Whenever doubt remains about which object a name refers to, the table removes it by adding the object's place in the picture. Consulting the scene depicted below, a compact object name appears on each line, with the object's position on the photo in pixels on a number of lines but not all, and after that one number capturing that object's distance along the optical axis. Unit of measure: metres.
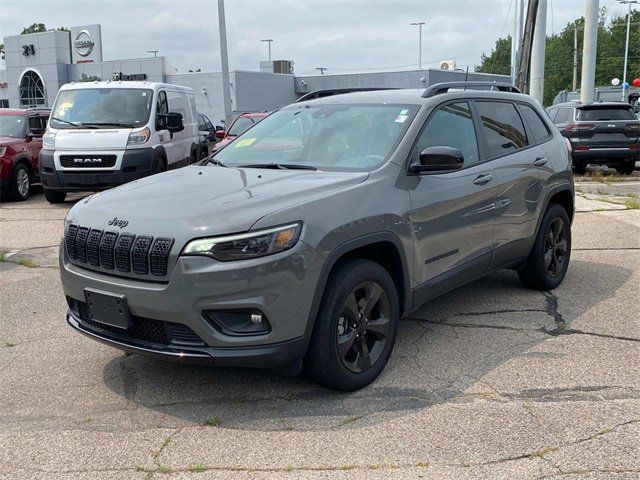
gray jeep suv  3.51
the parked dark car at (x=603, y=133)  15.95
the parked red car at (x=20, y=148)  13.06
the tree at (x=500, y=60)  108.67
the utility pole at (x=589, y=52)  22.95
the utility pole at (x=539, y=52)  21.17
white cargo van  11.54
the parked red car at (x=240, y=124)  15.33
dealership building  39.56
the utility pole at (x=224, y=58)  21.91
